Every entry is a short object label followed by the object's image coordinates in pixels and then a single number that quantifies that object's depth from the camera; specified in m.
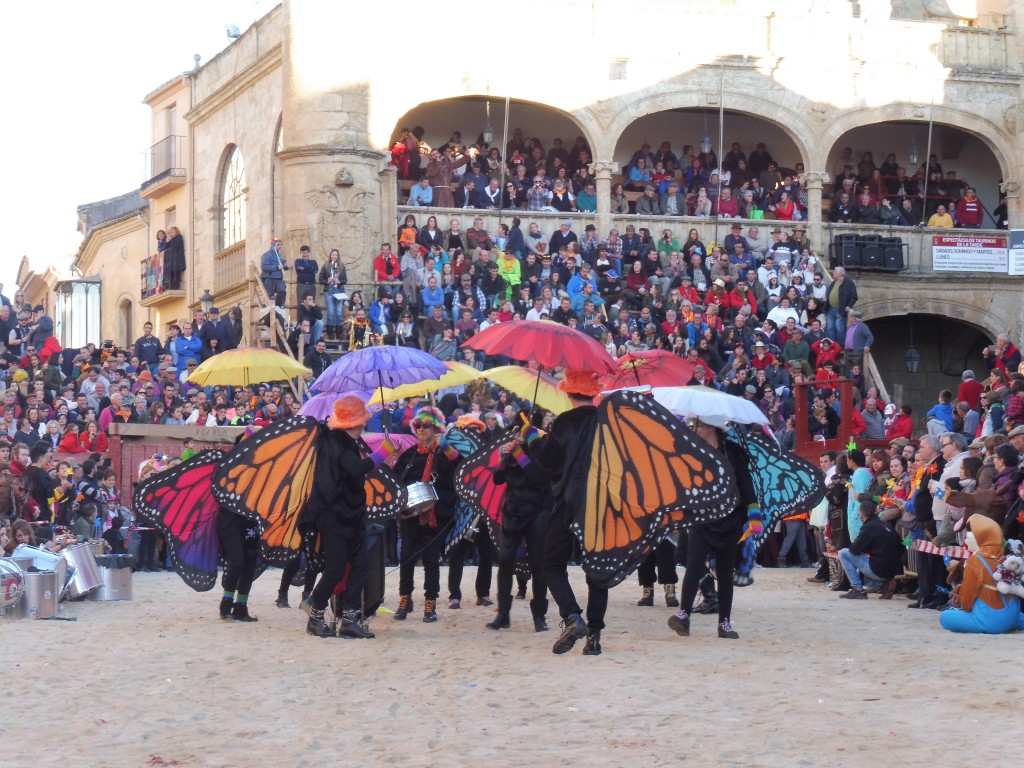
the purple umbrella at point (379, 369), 14.40
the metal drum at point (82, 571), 15.89
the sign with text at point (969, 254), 34.66
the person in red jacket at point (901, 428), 23.89
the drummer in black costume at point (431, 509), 14.03
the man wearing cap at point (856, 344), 29.28
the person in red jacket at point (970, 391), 24.77
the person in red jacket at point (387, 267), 29.33
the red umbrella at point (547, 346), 11.46
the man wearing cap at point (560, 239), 31.02
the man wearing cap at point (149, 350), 27.38
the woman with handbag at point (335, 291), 28.34
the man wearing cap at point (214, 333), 28.05
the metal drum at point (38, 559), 15.10
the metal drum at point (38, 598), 14.66
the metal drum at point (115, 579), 16.42
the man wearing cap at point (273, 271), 30.02
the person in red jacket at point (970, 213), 35.56
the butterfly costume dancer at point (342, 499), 12.27
